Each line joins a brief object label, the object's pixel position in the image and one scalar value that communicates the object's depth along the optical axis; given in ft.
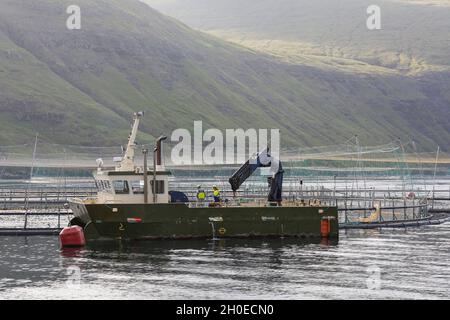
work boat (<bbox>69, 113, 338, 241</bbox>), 236.02
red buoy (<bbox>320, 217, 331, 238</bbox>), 250.78
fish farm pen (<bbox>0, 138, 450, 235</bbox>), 277.78
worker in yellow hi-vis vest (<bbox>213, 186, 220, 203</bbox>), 252.83
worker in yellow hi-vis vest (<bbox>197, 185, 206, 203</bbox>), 250.98
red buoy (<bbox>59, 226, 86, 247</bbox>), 236.22
